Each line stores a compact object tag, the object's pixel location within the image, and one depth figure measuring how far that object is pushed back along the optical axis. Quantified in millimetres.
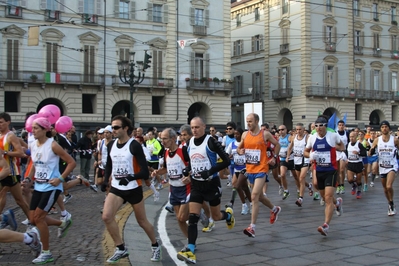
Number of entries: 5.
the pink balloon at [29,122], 9602
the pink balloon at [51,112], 9838
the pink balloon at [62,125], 10965
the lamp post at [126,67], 26391
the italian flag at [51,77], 38625
